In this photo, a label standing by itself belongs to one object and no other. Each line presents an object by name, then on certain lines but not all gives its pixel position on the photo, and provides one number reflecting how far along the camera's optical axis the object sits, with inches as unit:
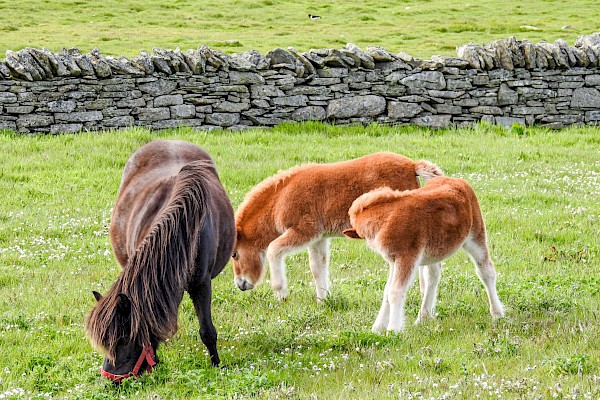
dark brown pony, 402.4
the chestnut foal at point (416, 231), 497.7
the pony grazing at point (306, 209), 582.9
